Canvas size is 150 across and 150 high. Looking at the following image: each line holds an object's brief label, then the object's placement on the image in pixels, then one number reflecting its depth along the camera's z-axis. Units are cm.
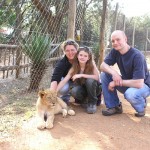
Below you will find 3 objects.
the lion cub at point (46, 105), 380
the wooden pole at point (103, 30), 757
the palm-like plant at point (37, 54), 576
